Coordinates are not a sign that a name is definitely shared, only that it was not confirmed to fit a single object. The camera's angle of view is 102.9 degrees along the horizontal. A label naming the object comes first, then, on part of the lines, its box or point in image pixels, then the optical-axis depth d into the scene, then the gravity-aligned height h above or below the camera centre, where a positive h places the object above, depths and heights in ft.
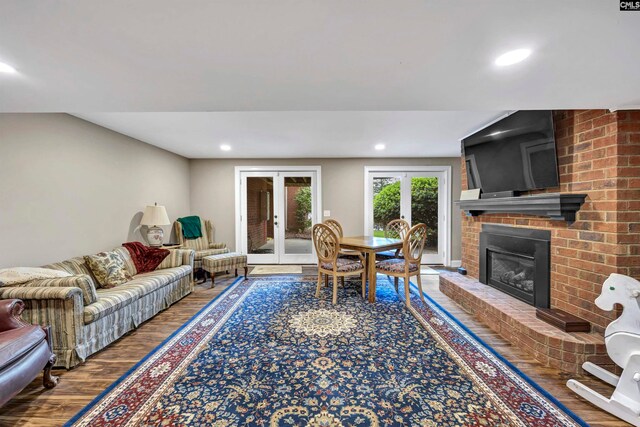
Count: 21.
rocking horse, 4.79 -2.79
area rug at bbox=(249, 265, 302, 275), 15.47 -3.56
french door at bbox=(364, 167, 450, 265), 16.93 +0.77
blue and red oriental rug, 4.85 -3.84
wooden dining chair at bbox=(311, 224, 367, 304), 10.59 -2.08
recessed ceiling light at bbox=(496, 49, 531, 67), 4.34 +2.74
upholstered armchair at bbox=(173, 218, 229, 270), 13.92 -1.80
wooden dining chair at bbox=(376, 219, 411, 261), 12.66 -1.25
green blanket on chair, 14.72 -0.76
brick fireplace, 6.10 +0.04
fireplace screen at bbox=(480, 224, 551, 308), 7.93 -1.79
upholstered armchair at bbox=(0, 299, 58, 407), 4.56 -2.68
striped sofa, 6.24 -2.53
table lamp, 11.97 -0.32
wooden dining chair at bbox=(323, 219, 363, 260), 11.80 -1.32
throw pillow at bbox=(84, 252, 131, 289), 8.61 -1.90
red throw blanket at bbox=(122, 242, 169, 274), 10.53 -1.76
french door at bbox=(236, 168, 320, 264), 17.37 -0.08
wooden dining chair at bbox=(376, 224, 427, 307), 10.03 -2.18
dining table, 10.63 -1.51
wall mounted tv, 7.74 +1.98
